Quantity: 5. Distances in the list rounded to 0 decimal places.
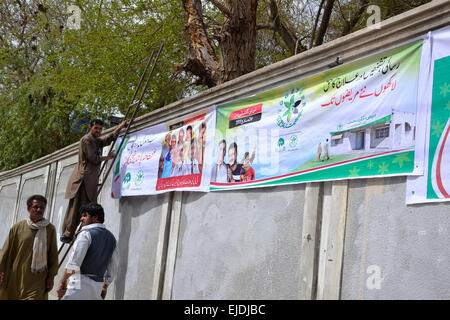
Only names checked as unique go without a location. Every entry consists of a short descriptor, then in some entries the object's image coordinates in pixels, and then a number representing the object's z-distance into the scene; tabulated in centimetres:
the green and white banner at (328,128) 378
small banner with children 614
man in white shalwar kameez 488
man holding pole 790
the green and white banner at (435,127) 342
